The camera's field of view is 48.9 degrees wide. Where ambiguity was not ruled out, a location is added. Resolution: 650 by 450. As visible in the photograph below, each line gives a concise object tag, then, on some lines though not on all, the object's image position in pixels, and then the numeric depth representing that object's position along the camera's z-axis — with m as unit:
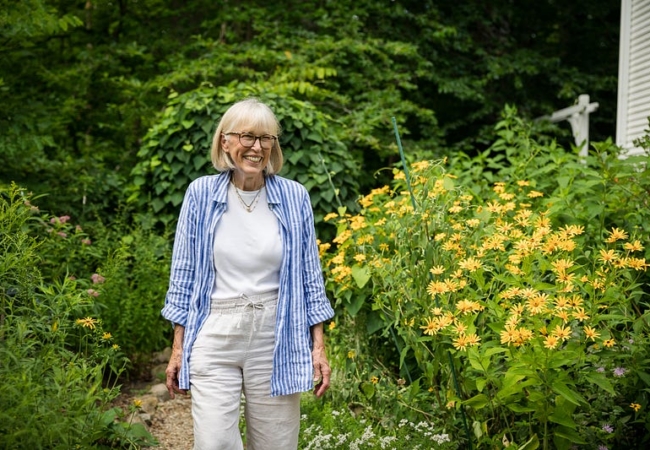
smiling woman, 2.31
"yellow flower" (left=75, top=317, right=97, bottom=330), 2.66
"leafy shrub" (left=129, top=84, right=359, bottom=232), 5.52
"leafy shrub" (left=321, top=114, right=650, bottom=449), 2.37
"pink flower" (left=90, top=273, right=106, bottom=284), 3.86
